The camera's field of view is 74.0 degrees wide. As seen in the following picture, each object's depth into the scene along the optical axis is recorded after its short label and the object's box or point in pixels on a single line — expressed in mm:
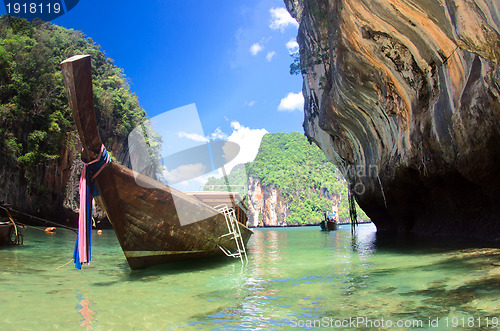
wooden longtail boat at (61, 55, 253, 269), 5270
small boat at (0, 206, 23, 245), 8705
